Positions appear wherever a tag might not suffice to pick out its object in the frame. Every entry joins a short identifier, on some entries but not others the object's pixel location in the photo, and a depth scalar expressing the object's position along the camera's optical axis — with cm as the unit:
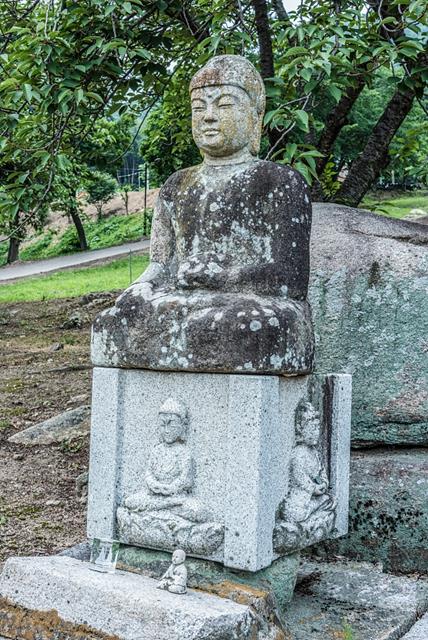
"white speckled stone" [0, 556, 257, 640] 327
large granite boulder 527
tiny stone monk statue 357
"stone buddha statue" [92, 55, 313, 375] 371
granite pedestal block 367
